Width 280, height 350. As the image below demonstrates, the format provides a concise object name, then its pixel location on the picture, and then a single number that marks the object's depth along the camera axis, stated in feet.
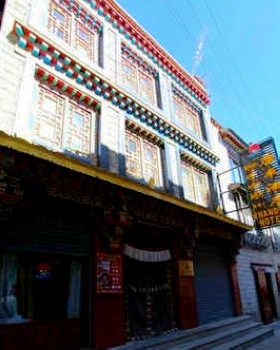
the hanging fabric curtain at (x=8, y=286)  17.01
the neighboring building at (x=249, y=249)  39.40
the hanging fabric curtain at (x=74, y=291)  19.88
